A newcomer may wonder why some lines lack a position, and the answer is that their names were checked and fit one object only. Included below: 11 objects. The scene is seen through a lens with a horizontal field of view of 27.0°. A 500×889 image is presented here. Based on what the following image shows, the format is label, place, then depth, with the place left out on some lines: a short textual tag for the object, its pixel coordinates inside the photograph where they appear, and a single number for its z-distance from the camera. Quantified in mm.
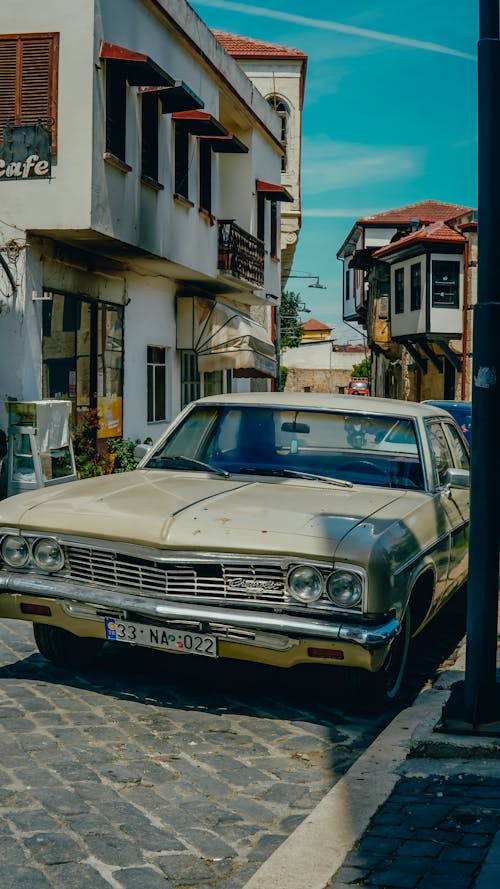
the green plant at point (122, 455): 15844
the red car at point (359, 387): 68125
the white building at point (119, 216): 12977
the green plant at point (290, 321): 63125
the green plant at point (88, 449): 14508
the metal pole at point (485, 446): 4555
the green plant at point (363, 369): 76812
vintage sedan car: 4797
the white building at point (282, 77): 33969
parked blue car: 18359
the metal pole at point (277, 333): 33531
